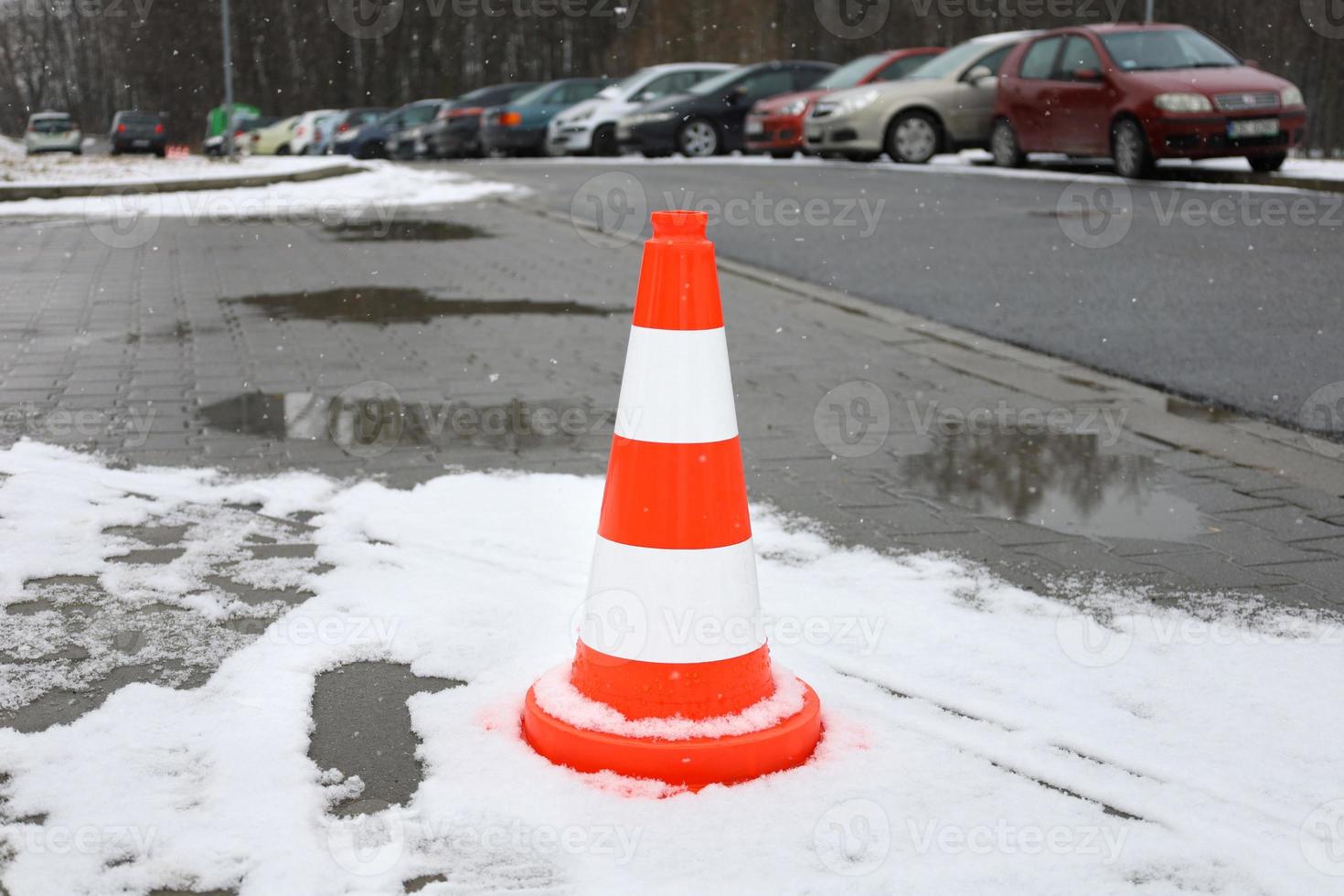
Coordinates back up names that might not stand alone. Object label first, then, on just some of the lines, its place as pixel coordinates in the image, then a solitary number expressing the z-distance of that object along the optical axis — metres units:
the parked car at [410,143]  31.47
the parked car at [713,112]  22.55
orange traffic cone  2.77
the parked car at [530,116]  27.91
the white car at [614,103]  25.00
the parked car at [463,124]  30.19
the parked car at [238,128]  48.25
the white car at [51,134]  52.38
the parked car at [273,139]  42.75
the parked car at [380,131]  34.16
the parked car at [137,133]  47.78
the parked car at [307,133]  39.34
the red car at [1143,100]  13.84
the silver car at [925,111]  18.22
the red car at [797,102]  19.66
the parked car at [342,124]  37.62
